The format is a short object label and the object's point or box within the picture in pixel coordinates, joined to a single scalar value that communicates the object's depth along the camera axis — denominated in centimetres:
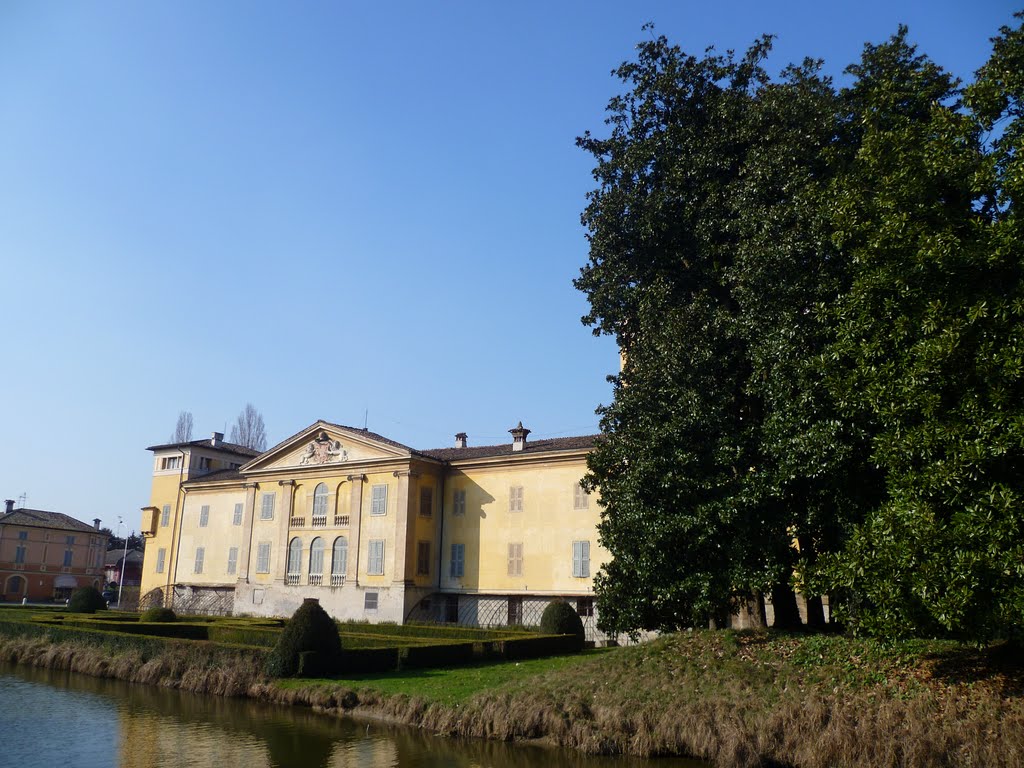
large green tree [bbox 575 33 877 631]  1572
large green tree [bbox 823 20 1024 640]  1141
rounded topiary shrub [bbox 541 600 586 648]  2778
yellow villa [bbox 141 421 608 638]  3494
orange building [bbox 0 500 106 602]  6456
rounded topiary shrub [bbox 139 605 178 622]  3155
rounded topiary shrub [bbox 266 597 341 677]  1994
